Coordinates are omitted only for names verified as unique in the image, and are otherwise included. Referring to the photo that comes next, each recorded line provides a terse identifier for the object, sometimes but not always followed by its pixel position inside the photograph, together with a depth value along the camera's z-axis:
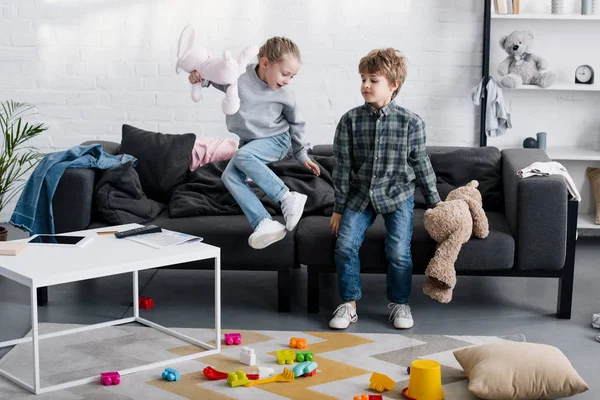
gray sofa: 3.70
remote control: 3.40
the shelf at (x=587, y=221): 5.02
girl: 3.70
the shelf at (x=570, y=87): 5.00
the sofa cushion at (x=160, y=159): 4.24
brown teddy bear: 3.58
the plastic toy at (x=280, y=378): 2.99
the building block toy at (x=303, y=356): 3.18
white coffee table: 2.88
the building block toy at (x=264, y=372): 3.03
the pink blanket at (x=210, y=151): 4.39
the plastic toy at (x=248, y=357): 3.15
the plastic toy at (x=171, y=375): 3.01
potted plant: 5.32
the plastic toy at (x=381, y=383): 2.93
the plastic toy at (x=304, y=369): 3.04
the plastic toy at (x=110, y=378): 2.97
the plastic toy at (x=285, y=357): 3.17
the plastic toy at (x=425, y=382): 2.83
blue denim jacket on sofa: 3.82
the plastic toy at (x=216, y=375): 3.03
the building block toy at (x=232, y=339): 3.37
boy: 3.63
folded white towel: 3.77
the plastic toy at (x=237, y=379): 2.97
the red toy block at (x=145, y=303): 3.84
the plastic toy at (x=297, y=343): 3.32
